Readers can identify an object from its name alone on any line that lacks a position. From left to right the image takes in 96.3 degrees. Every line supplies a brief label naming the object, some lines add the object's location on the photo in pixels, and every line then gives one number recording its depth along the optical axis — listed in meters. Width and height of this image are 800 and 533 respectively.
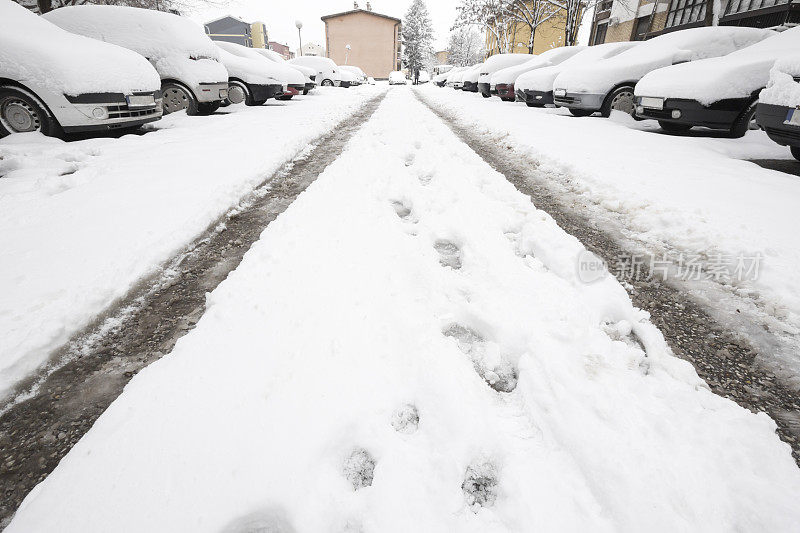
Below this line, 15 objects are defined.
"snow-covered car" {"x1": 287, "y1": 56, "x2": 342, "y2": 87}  18.56
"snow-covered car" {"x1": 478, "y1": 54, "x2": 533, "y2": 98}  14.00
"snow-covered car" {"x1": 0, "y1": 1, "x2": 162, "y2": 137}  4.43
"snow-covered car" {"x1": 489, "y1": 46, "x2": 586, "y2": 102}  10.98
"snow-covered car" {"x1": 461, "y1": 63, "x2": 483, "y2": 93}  17.08
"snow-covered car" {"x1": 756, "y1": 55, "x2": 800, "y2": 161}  3.70
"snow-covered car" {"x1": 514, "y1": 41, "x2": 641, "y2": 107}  8.66
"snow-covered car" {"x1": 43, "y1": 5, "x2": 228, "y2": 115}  6.51
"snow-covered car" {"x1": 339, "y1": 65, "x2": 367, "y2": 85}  28.20
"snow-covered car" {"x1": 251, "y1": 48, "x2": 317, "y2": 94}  12.71
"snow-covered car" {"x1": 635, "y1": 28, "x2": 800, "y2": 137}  4.84
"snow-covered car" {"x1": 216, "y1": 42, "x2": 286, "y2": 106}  8.91
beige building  43.22
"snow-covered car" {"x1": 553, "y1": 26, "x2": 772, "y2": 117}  6.79
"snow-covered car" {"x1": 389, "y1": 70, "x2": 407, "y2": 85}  33.06
